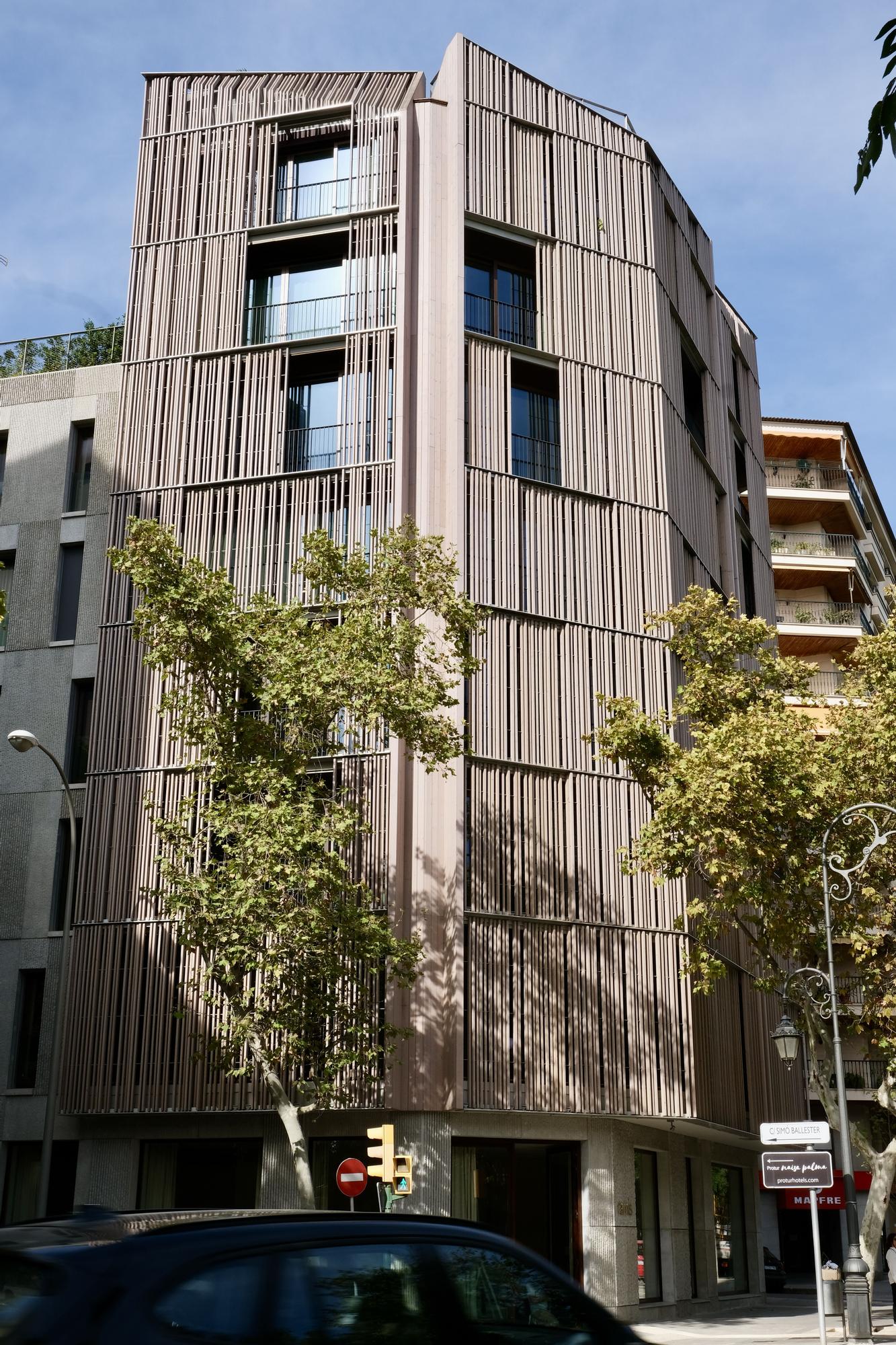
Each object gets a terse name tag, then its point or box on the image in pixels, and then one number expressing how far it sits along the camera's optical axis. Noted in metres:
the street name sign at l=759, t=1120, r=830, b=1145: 16.44
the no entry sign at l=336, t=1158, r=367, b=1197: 19.61
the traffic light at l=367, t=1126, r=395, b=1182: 17.91
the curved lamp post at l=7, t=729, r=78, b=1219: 20.31
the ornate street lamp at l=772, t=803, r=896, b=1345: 19.62
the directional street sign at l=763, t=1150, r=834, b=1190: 16.20
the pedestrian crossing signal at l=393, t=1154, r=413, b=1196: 18.09
